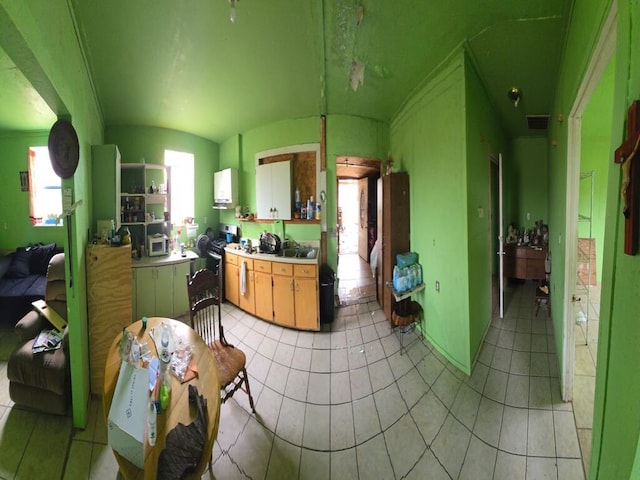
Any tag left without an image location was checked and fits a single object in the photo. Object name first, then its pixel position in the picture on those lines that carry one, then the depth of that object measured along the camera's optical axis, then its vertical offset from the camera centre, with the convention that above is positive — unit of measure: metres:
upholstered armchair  1.47 -0.91
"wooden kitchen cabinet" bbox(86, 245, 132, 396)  1.67 -0.50
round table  0.75 -0.65
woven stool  2.36 -0.75
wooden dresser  3.02 -0.48
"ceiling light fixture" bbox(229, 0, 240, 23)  1.15 +1.06
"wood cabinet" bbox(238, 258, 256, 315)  2.62 -0.70
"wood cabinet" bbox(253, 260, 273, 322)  2.47 -0.65
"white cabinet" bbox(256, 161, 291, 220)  2.74 +0.41
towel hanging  2.67 -0.55
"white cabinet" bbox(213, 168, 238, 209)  3.17 +0.53
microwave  2.84 -0.21
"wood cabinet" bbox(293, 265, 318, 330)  2.25 -0.66
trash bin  2.29 -0.69
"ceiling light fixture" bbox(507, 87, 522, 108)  1.91 +1.04
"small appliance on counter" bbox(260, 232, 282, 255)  2.67 -0.19
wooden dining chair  1.38 -0.68
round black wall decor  1.32 +0.45
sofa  2.48 -0.58
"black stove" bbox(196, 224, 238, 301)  3.26 -0.23
